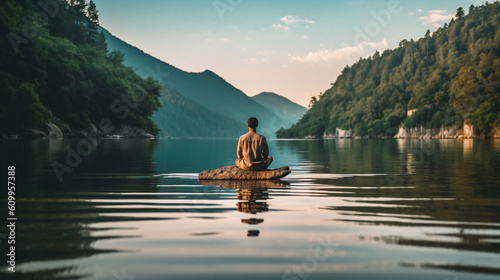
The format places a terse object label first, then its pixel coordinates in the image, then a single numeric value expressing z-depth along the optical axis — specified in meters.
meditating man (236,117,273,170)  16.69
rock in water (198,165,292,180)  16.70
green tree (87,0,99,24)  158.50
